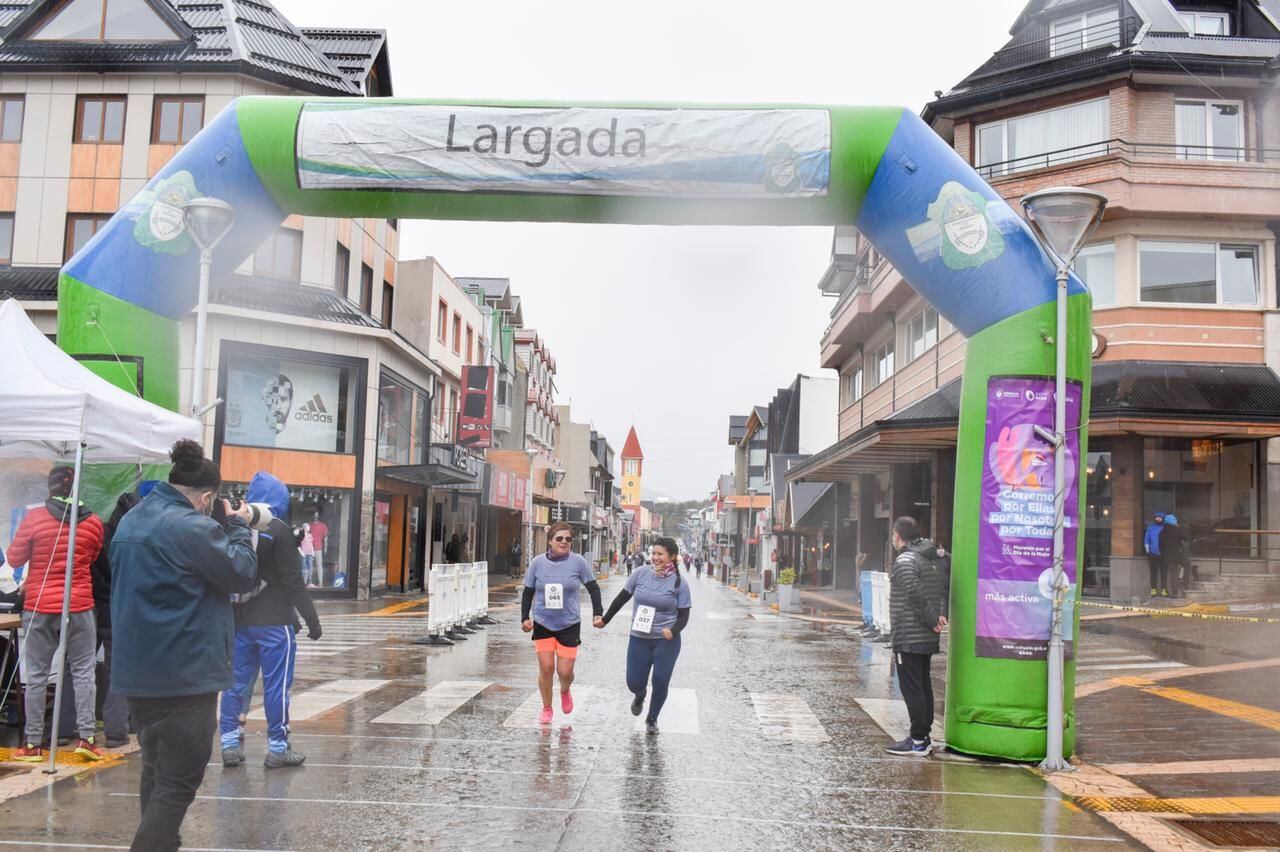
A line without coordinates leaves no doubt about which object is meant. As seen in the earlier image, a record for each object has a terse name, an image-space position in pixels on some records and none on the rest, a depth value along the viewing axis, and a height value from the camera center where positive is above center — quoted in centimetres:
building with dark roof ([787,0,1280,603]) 2262 +595
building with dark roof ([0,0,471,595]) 2580 +680
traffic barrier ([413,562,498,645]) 1694 -148
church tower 17338 +801
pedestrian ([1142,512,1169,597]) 2181 -30
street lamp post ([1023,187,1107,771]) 832 +156
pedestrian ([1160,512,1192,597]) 2149 -38
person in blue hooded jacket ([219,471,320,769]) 762 -81
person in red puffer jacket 771 -75
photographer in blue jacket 485 -57
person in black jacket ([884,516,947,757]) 875 -81
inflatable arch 877 +269
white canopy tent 786 +64
